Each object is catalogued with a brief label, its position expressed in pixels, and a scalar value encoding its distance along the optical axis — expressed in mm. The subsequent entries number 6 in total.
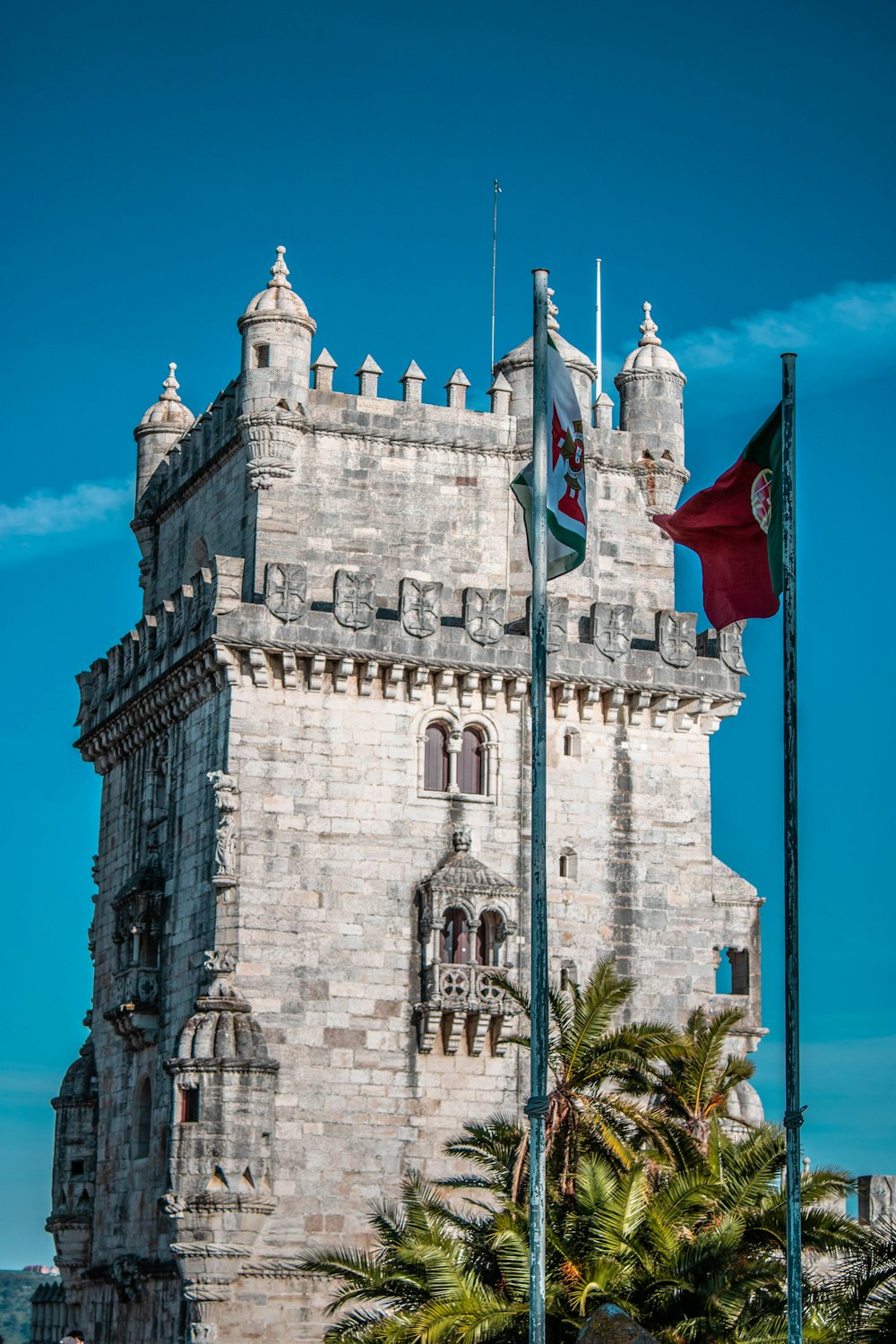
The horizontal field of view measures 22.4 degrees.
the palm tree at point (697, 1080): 30641
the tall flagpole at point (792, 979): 24109
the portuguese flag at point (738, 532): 26500
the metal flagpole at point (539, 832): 23797
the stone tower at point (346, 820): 35812
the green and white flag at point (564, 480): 25922
